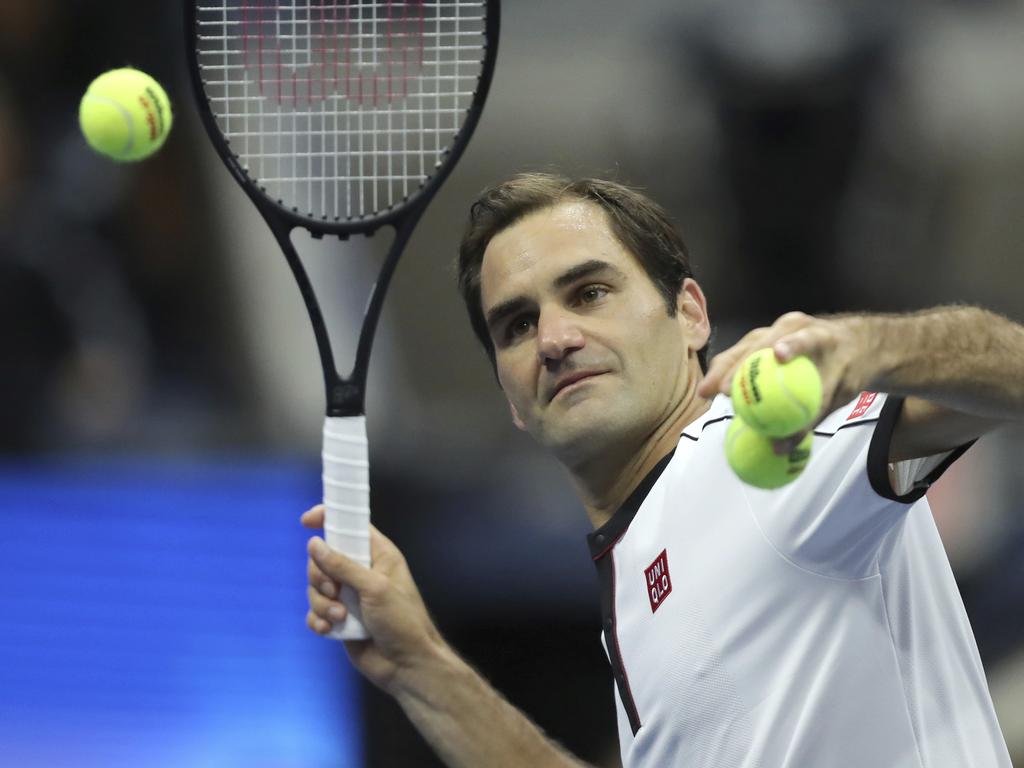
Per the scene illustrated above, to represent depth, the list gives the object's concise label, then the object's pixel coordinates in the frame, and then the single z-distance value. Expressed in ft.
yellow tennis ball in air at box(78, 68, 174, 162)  19.86
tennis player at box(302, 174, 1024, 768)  16.12
